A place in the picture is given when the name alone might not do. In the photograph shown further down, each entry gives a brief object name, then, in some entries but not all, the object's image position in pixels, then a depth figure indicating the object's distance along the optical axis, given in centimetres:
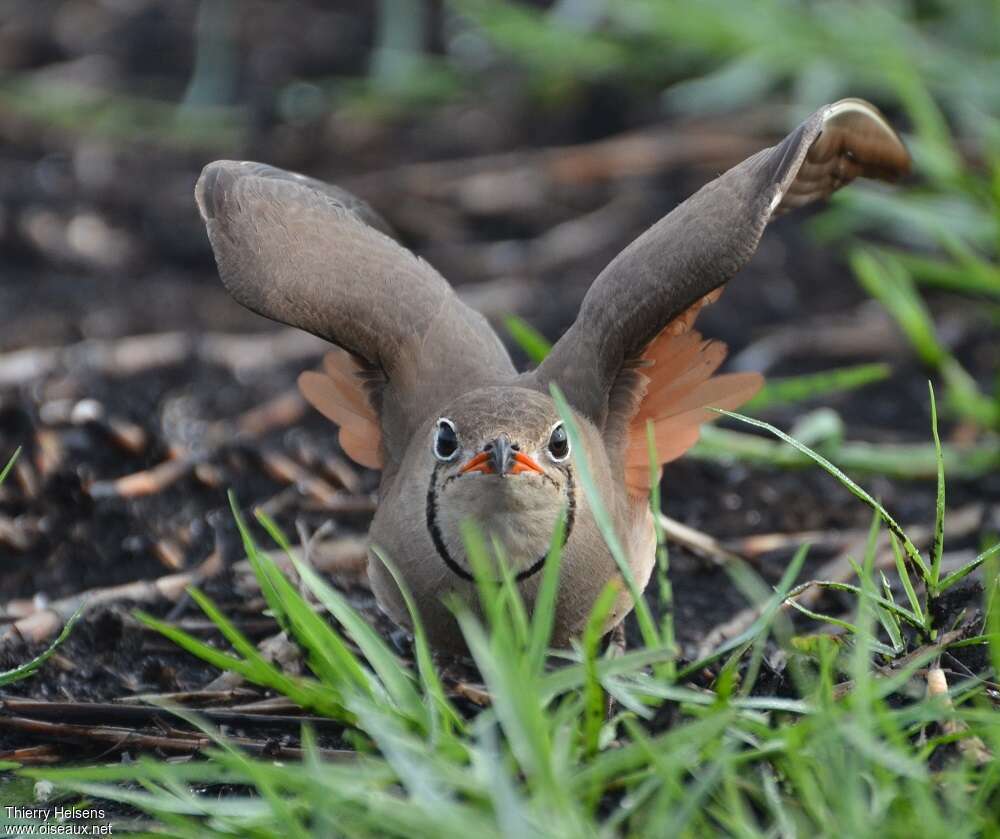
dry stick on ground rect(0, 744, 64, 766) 645
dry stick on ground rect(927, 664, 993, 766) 552
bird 734
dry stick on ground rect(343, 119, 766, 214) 1461
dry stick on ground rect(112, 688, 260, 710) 686
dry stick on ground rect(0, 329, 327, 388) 1088
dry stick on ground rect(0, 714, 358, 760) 636
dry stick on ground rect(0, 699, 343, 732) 664
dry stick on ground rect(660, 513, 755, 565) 852
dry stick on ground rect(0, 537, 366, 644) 745
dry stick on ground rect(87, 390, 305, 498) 893
